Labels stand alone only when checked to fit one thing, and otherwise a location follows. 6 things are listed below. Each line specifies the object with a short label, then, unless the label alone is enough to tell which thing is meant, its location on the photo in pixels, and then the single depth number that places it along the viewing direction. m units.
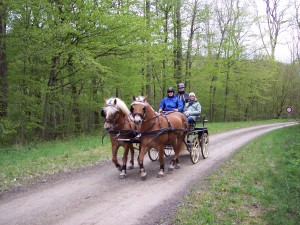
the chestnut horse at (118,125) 6.70
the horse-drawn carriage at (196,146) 8.83
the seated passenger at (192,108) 9.40
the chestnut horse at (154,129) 6.64
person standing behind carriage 9.69
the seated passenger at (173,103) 9.04
